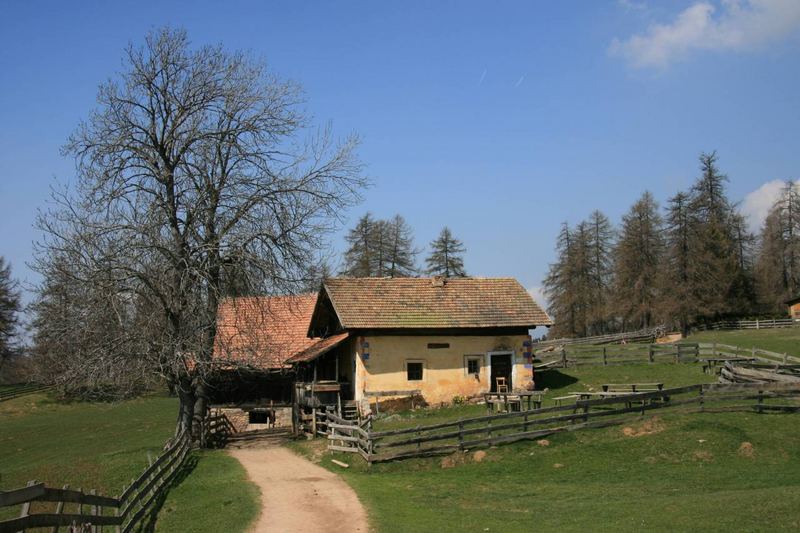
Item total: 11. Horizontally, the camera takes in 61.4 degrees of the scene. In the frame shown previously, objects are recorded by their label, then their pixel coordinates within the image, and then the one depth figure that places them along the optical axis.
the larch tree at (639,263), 61.25
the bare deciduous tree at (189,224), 23.84
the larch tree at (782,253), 64.81
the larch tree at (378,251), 64.31
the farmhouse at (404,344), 28.80
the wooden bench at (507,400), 24.66
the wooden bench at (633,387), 23.19
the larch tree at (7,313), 60.66
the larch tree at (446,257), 67.19
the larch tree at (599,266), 67.00
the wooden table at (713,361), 31.31
